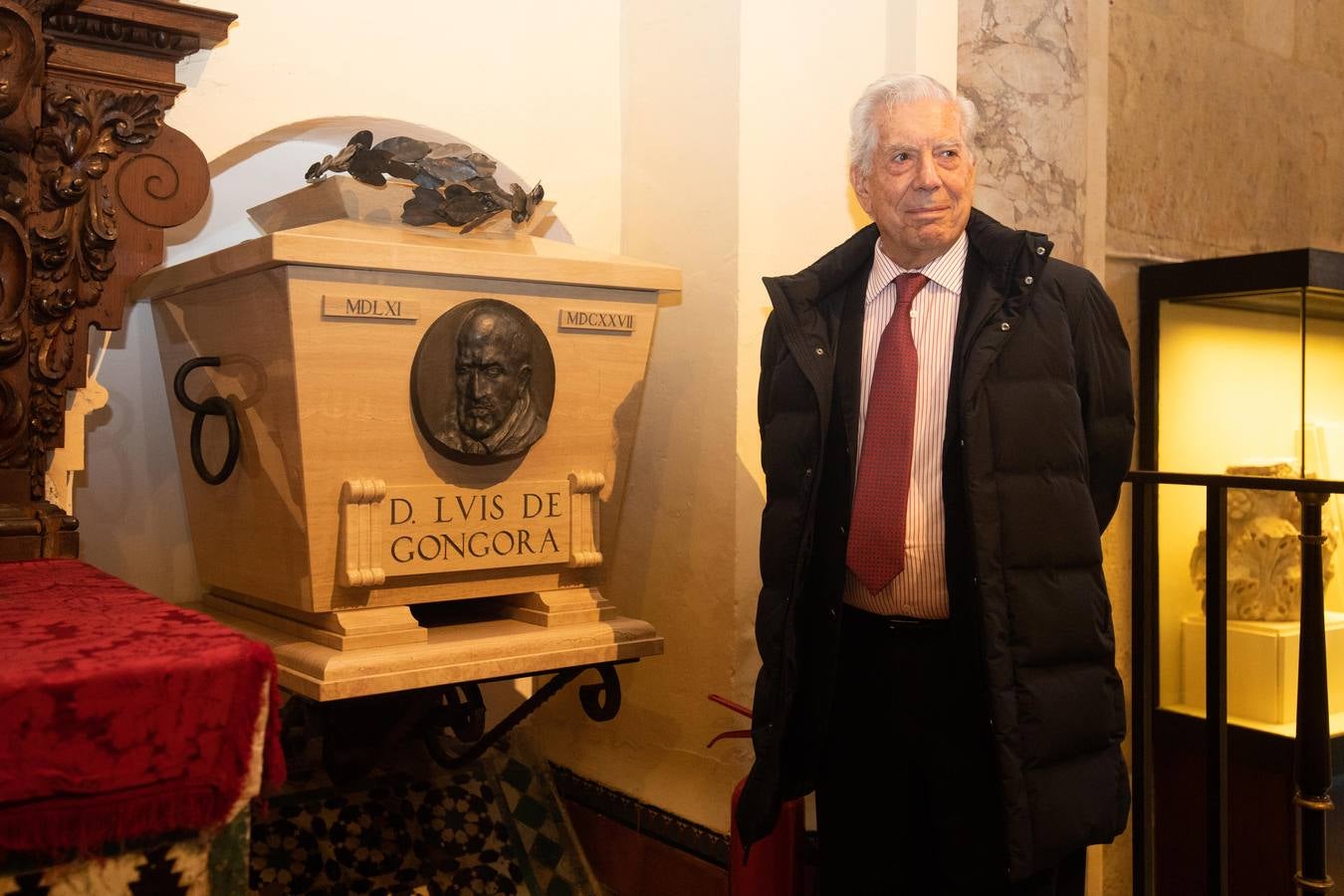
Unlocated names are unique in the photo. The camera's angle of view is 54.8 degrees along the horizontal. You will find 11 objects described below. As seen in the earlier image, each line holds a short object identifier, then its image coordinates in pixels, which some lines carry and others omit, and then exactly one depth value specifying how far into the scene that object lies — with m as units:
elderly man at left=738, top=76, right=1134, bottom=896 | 1.88
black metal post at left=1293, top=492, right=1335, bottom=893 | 2.28
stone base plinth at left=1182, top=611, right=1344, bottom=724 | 3.58
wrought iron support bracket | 2.51
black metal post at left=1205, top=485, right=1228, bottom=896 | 2.42
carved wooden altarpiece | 1.76
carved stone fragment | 3.78
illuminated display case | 3.66
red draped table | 1.11
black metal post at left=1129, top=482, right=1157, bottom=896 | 2.64
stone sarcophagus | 2.08
